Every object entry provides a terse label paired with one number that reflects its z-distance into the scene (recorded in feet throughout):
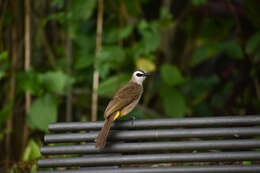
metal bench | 14.08
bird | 15.33
